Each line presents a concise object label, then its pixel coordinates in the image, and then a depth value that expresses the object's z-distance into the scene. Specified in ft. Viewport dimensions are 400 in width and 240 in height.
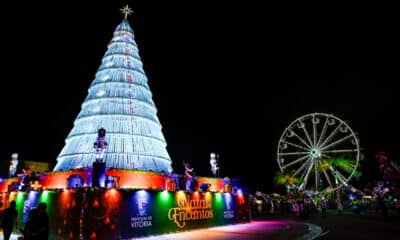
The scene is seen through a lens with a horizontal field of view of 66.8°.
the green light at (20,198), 51.31
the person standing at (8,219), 32.99
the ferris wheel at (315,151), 99.81
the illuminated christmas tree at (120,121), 57.41
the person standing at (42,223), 21.22
